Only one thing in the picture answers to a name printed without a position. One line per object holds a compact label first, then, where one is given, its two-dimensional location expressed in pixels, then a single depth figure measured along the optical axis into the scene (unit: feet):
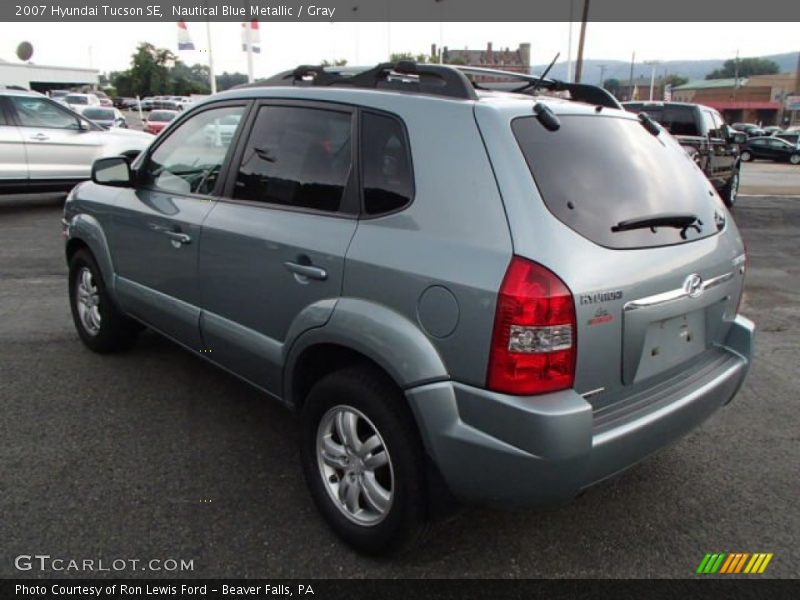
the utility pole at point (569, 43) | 98.27
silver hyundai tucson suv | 6.86
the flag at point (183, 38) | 72.74
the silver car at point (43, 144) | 33.68
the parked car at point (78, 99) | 127.16
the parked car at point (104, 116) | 80.02
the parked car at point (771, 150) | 101.19
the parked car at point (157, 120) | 82.84
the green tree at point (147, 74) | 302.04
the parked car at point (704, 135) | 38.47
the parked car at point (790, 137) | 117.08
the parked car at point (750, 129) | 139.77
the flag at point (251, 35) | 76.18
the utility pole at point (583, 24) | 88.28
